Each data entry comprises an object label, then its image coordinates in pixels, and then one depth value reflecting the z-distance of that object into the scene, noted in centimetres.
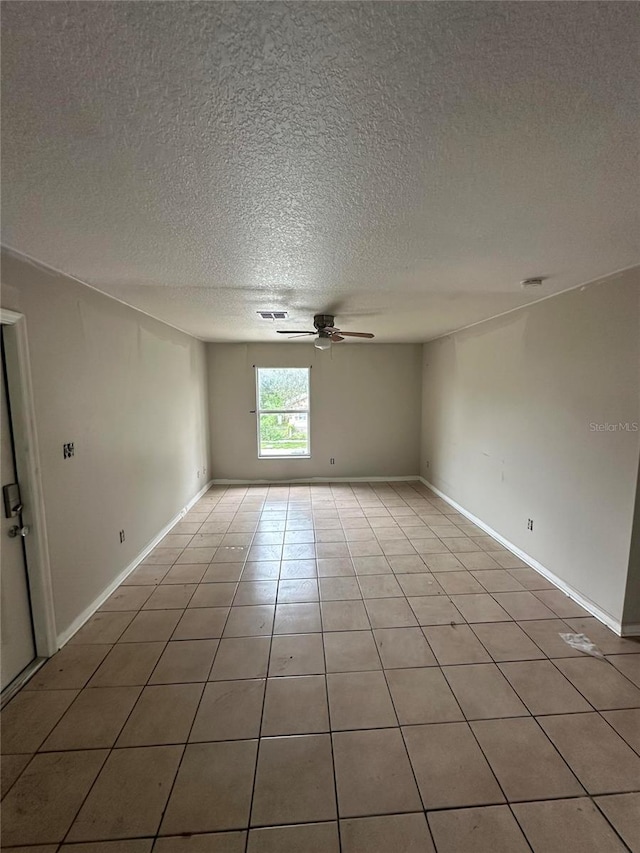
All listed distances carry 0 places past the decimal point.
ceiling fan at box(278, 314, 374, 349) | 351
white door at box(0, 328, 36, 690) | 184
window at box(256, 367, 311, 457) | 574
